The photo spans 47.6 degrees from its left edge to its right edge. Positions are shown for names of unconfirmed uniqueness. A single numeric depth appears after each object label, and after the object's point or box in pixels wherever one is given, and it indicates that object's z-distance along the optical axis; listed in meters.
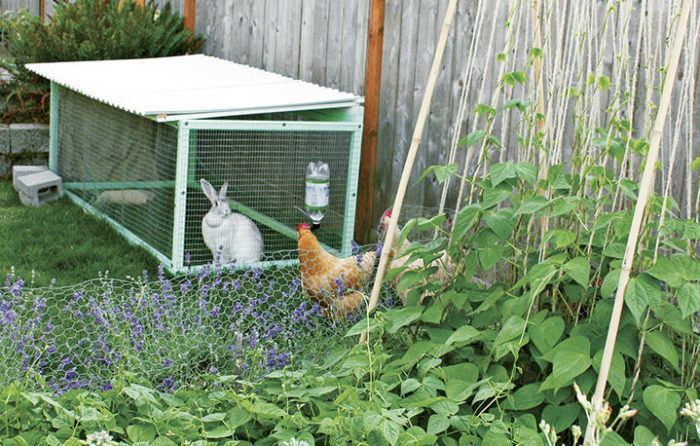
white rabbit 4.45
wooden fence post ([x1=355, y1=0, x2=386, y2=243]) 4.76
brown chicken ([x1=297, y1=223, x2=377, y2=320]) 3.54
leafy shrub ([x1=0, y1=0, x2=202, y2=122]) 6.82
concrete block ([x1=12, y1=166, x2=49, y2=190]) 6.44
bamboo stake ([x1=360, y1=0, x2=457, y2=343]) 2.64
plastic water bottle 4.53
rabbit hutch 4.38
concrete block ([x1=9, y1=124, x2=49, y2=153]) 6.94
